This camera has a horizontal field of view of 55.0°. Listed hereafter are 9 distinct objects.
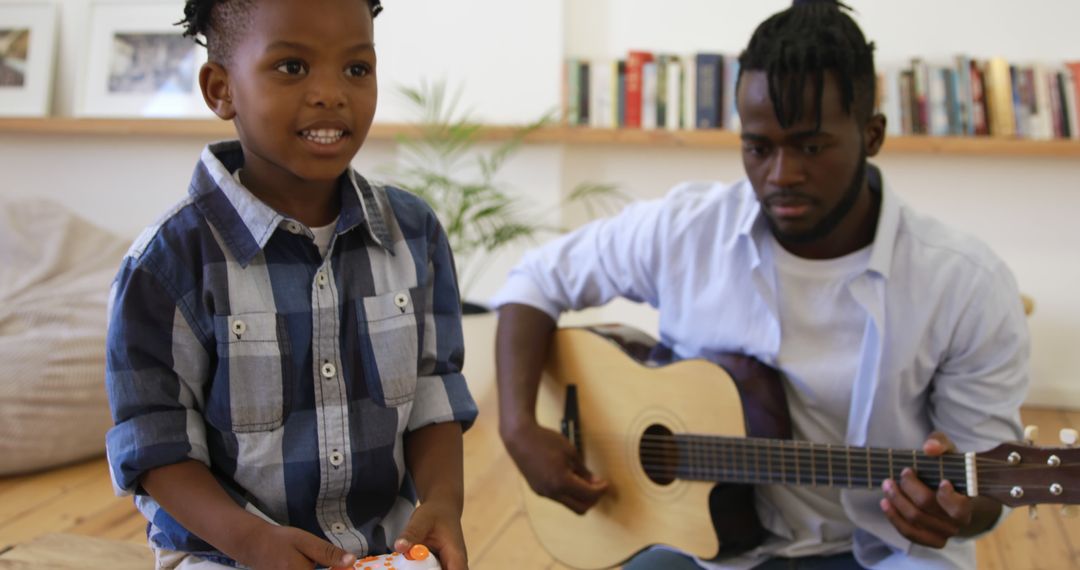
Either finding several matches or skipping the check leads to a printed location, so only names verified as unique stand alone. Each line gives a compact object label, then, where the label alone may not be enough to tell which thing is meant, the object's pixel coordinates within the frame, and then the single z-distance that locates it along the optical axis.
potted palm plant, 3.43
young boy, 1.01
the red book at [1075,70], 3.61
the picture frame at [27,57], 4.18
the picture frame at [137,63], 4.12
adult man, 1.46
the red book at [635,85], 3.81
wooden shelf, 3.59
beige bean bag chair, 2.68
